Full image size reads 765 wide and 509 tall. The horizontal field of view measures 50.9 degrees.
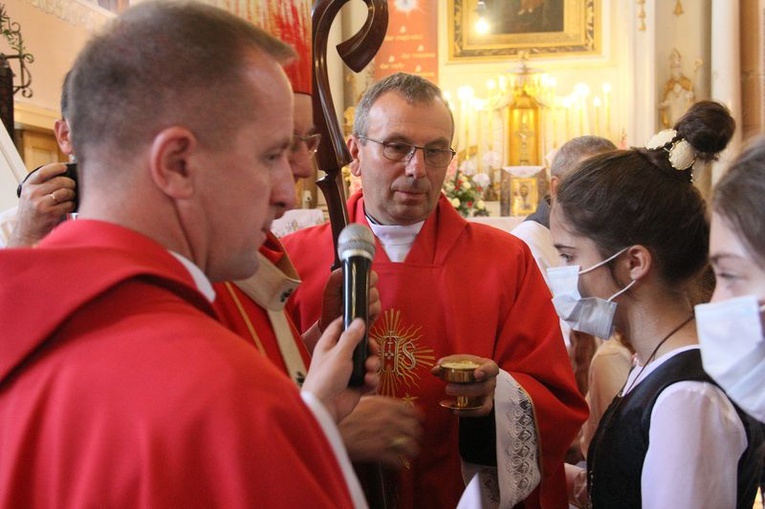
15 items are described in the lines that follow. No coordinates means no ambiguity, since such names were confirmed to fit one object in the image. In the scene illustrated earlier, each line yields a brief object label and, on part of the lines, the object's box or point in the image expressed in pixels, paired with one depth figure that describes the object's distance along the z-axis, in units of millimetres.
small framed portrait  10688
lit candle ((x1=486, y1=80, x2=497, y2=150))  12016
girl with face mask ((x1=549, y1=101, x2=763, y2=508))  1635
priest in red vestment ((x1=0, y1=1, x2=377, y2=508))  865
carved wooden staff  2146
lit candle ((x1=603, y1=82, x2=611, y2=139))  11827
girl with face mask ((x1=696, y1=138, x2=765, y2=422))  1348
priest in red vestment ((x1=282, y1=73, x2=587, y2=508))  2229
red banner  10992
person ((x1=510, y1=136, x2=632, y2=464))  2637
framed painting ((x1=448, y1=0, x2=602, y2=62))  12477
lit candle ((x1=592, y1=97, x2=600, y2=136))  11844
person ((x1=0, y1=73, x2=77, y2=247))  2230
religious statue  11250
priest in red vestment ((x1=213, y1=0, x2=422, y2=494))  1514
